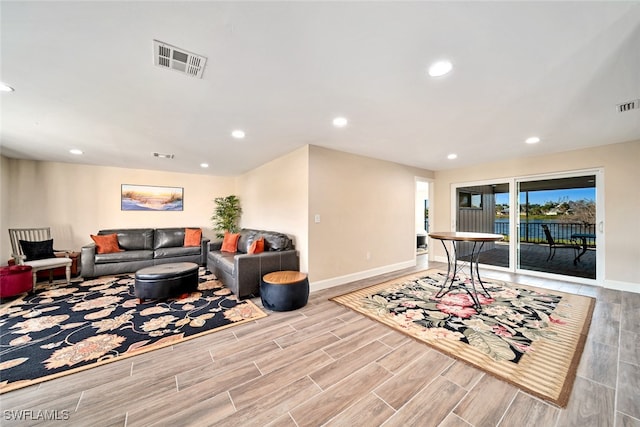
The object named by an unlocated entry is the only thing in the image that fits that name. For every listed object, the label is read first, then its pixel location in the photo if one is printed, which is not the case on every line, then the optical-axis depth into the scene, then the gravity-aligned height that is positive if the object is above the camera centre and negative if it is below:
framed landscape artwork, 5.58 +0.42
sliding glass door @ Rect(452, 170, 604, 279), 4.20 -0.13
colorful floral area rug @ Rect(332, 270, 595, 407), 1.82 -1.25
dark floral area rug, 1.94 -1.27
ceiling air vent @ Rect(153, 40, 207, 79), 1.59 +1.17
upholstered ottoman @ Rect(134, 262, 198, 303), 3.11 -0.97
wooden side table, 4.24 -1.10
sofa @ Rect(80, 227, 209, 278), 4.46 -0.85
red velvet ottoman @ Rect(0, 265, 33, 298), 3.20 -0.97
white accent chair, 3.77 -0.76
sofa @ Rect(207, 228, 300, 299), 3.35 -0.80
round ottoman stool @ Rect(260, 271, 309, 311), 2.91 -1.03
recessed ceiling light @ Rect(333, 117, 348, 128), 2.77 +1.17
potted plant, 6.49 +0.00
